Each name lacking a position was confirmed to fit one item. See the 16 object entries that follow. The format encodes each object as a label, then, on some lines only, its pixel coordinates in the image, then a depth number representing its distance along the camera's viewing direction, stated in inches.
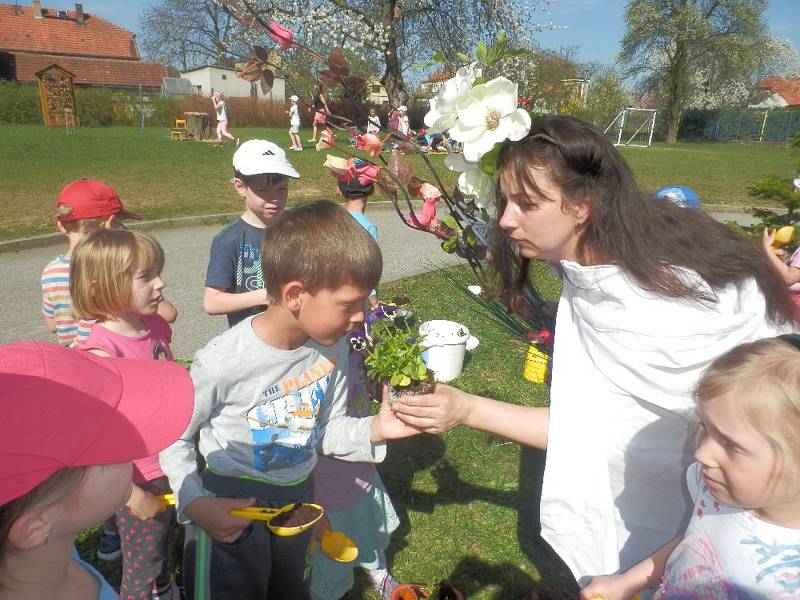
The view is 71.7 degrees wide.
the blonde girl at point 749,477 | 44.8
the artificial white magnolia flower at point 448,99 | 56.9
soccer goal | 1350.9
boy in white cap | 106.3
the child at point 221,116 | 798.0
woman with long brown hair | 60.2
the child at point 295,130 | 692.1
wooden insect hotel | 967.0
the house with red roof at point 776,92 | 1748.5
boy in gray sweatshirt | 62.7
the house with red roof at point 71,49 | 1535.4
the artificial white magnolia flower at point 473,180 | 65.6
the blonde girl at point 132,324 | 78.7
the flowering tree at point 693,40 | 1416.1
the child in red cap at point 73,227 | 103.0
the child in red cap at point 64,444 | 33.9
